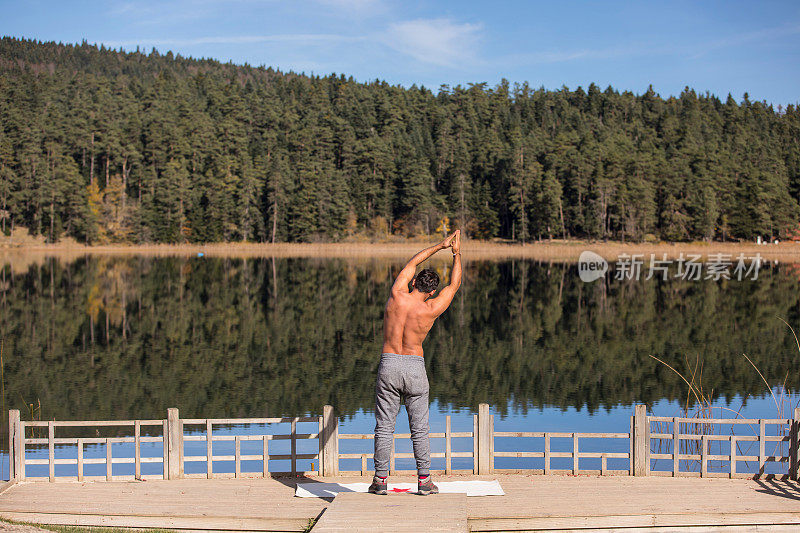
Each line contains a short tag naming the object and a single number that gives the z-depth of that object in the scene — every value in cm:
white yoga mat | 816
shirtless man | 771
